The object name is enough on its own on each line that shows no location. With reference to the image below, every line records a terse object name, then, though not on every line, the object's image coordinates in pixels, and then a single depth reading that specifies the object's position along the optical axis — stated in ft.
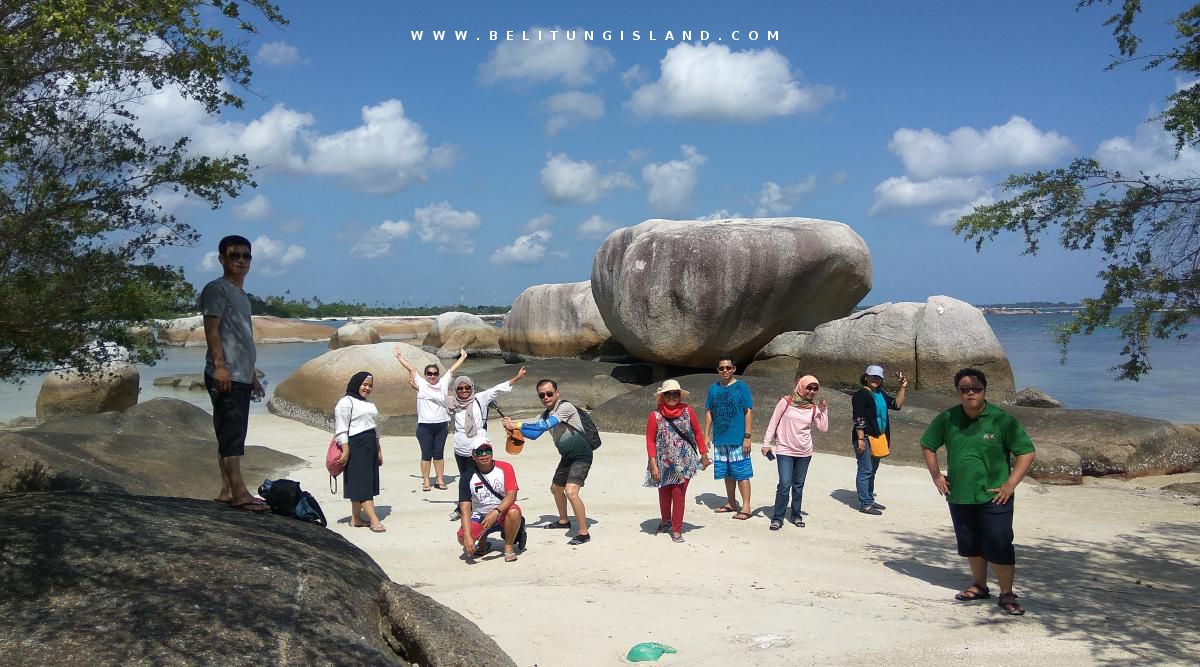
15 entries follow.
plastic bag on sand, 17.66
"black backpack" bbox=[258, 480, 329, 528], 18.40
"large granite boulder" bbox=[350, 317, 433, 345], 215.92
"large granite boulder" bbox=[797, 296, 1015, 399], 55.01
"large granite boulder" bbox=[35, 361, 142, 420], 59.21
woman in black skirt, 27.17
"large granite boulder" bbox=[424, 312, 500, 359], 134.31
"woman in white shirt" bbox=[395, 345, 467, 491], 33.32
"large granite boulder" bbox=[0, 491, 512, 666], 11.70
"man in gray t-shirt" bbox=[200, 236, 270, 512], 17.57
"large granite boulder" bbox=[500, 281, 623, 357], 99.35
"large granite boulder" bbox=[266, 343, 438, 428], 57.31
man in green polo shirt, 19.76
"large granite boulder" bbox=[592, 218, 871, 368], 59.82
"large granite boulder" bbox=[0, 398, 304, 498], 26.76
